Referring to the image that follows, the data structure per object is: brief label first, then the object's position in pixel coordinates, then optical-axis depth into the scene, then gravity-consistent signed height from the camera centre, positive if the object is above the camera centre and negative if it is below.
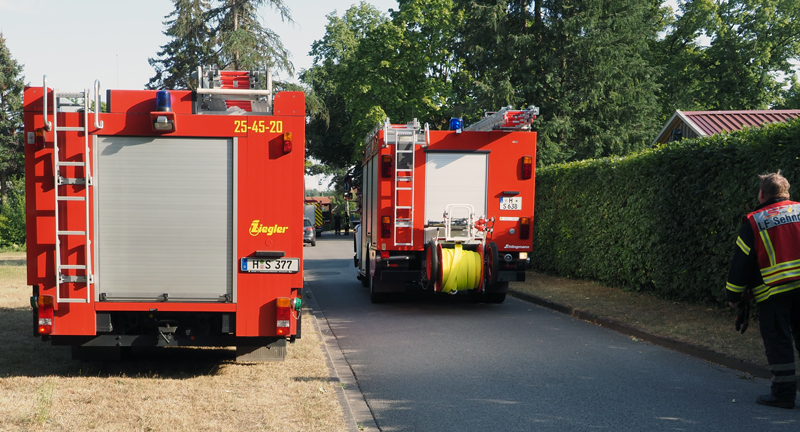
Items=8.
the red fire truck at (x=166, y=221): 6.03 -0.25
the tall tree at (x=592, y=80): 27.56 +5.01
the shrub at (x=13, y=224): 31.88 -1.50
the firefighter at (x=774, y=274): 5.54 -0.60
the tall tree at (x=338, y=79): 42.62 +7.88
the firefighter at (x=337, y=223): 52.86 -2.07
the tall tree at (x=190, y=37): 26.16 +6.26
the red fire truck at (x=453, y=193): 11.59 +0.08
